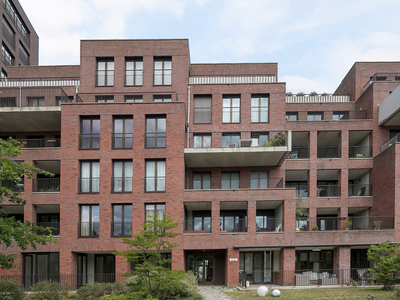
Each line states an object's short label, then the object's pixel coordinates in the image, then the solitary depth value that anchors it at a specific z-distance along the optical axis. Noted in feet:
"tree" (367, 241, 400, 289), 70.69
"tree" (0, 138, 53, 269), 48.39
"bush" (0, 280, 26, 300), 59.85
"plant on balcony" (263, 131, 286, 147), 88.74
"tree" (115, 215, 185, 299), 58.54
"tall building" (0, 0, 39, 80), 143.23
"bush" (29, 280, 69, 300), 65.46
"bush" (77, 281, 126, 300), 66.58
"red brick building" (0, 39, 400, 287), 85.97
